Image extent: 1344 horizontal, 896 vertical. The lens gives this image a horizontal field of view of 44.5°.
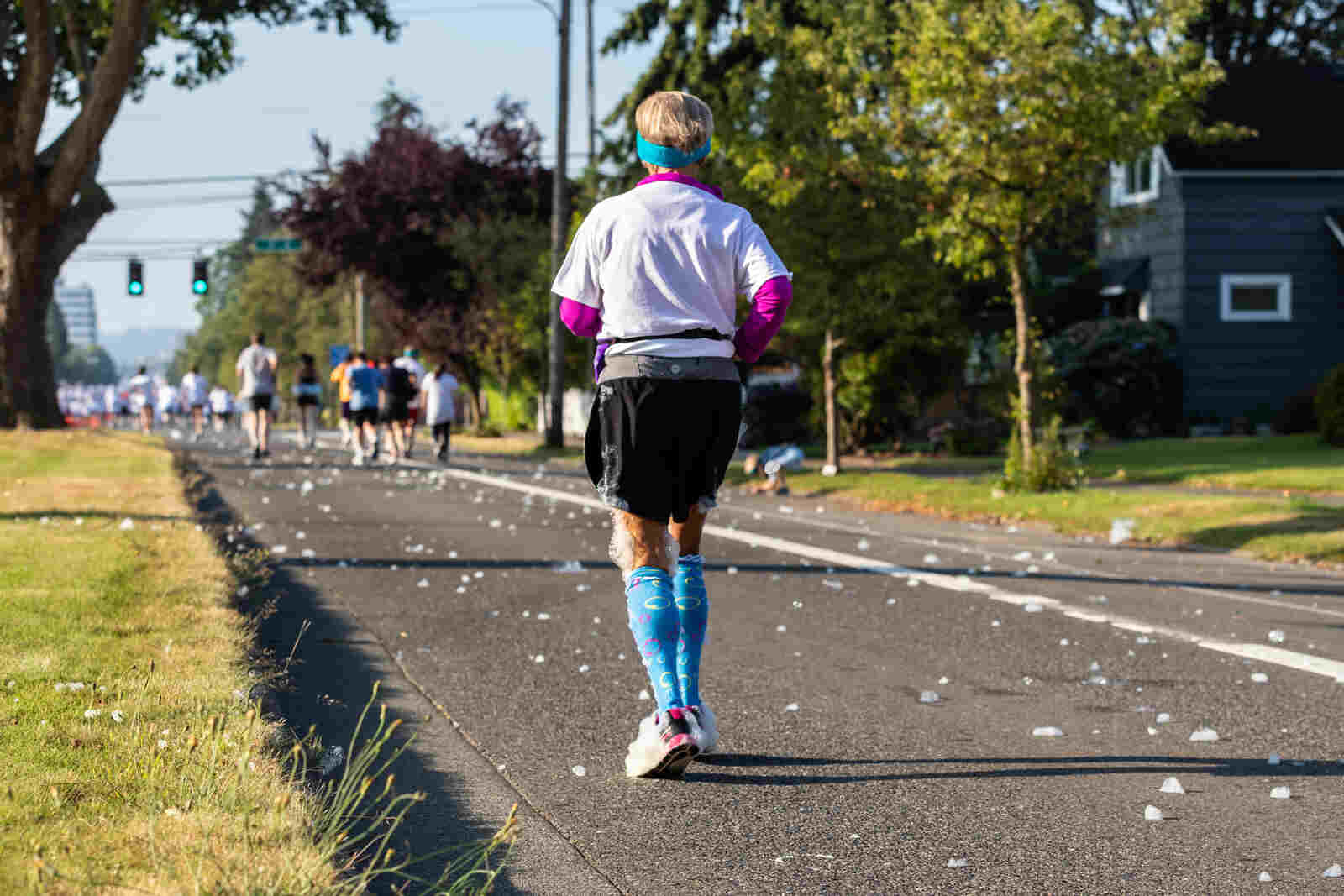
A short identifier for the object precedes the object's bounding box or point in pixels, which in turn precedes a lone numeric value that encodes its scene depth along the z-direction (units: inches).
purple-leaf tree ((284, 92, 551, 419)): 1743.4
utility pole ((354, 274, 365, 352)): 2006.6
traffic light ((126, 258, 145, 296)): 1648.6
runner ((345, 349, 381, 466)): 1048.2
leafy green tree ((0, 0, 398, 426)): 1058.7
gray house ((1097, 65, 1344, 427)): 1269.7
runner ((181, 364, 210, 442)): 1546.5
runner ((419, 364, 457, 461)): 1111.0
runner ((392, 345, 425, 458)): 1095.0
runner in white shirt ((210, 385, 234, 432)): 1936.5
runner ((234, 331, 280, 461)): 1050.1
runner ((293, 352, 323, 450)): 1165.7
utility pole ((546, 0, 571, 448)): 1300.4
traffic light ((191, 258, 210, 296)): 1790.1
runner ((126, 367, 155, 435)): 1654.8
